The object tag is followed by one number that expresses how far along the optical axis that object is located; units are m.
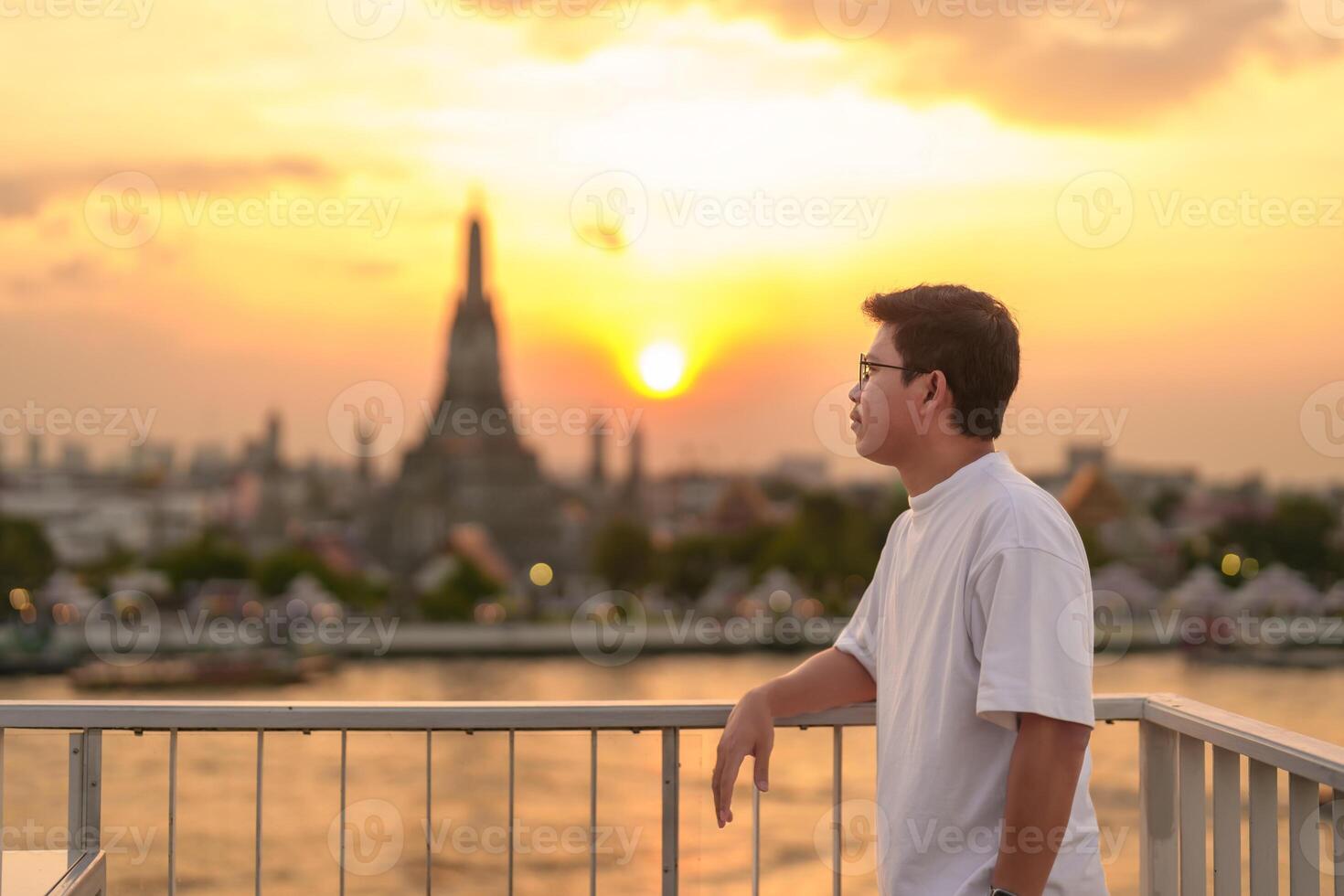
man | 1.89
